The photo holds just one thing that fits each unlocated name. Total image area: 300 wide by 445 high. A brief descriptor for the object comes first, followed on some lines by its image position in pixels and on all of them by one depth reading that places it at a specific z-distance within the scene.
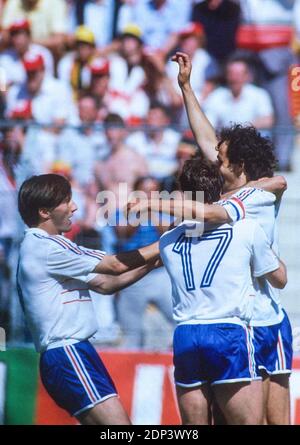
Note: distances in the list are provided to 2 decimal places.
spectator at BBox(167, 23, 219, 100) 20.27
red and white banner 14.42
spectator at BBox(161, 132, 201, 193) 15.79
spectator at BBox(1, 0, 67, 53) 21.61
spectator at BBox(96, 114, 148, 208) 16.11
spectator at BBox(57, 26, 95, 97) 20.65
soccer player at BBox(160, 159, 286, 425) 10.00
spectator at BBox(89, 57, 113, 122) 20.18
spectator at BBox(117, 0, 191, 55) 21.12
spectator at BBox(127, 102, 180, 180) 16.20
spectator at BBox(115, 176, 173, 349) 14.95
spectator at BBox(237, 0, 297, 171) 19.57
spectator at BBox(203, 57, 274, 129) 19.18
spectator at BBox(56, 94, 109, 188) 15.90
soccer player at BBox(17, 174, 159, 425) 10.70
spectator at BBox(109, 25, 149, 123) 20.10
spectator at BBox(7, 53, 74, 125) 20.20
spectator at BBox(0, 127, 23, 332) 15.22
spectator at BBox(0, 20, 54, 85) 20.91
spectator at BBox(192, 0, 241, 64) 20.68
